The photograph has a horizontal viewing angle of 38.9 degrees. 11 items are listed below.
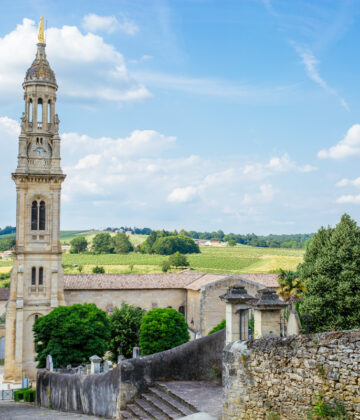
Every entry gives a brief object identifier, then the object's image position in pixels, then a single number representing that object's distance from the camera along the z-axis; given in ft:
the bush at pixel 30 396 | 100.32
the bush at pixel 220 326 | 136.15
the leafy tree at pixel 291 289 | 122.83
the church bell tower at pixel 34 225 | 154.51
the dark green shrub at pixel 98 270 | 274.93
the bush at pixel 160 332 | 137.08
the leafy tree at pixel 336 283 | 112.37
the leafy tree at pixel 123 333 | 152.56
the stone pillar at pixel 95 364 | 77.41
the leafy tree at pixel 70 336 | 127.13
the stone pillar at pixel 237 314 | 45.42
